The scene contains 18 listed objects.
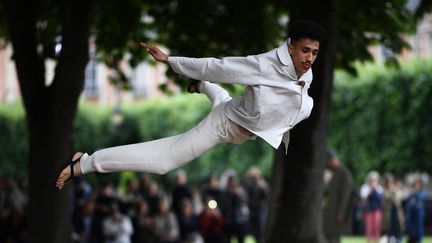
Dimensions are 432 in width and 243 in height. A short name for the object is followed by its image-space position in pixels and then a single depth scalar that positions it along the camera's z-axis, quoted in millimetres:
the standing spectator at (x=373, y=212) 25266
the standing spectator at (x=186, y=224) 21578
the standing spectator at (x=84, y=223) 21172
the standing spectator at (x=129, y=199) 21641
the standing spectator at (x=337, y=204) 16984
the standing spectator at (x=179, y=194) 22375
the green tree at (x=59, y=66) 15352
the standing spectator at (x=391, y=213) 25938
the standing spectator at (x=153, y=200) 22219
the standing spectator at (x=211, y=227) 20812
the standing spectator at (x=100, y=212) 20594
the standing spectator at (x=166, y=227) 21219
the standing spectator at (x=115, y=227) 20453
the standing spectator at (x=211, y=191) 22297
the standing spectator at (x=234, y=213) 21812
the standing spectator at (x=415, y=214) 25141
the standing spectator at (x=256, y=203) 23281
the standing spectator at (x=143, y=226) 21328
